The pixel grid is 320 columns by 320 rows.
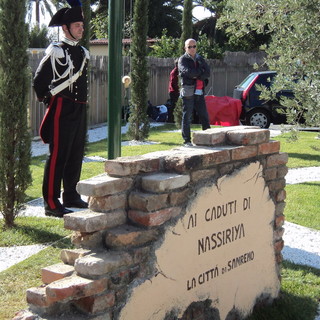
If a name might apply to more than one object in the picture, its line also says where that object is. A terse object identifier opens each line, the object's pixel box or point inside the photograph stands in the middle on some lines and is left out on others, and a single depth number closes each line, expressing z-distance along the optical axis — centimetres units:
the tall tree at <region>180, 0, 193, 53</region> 1580
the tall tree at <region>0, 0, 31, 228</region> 586
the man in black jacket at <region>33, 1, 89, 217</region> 621
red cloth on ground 1694
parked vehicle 1675
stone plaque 356
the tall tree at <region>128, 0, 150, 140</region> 1301
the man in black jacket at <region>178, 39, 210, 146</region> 1124
